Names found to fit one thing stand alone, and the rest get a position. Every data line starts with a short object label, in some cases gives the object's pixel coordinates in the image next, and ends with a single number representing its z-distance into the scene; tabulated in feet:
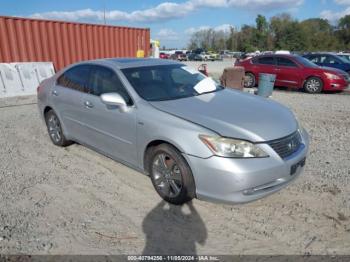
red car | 35.53
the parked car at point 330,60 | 46.01
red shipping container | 34.30
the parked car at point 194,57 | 164.04
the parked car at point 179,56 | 158.66
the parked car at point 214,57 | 171.83
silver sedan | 9.39
